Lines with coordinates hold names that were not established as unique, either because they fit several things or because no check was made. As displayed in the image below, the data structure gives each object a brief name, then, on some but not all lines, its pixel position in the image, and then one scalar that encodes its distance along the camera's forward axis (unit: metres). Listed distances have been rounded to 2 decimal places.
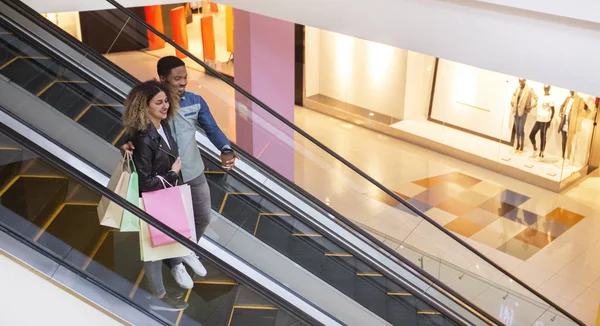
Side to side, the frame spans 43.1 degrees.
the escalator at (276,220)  6.48
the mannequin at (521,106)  13.34
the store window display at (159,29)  8.60
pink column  9.52
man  5.37
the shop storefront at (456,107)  13.30
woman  4.88
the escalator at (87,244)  4.64
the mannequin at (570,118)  13.05
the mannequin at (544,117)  13.12
